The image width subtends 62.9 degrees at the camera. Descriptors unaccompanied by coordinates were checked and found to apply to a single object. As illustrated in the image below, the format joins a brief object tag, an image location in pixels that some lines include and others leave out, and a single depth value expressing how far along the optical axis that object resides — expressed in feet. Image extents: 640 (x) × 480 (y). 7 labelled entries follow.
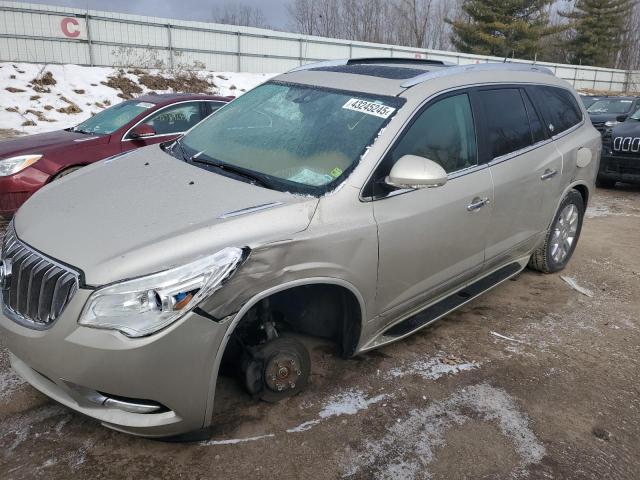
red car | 18.20
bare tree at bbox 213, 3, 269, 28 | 171.60
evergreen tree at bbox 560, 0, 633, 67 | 167.63
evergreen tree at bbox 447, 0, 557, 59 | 142.61
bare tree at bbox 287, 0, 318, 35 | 175.01
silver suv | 7.04
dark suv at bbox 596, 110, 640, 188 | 27.99
